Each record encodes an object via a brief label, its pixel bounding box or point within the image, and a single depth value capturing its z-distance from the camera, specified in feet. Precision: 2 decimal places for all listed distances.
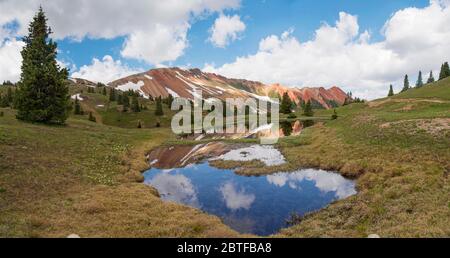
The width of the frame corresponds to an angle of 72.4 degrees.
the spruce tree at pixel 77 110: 306.14
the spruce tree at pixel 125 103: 348.18
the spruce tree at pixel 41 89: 155.94
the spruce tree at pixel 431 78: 566.35
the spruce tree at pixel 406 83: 516.98
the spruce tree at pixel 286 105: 394.25
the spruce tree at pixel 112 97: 402.74
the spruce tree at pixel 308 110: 370.96
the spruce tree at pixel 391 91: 442.50
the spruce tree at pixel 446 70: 384.47
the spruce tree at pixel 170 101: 416.75
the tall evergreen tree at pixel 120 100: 384.33
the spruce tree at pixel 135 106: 342.95
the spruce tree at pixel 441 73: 391.04
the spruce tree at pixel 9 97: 277.76
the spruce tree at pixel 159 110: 341.21
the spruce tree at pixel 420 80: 636.56
